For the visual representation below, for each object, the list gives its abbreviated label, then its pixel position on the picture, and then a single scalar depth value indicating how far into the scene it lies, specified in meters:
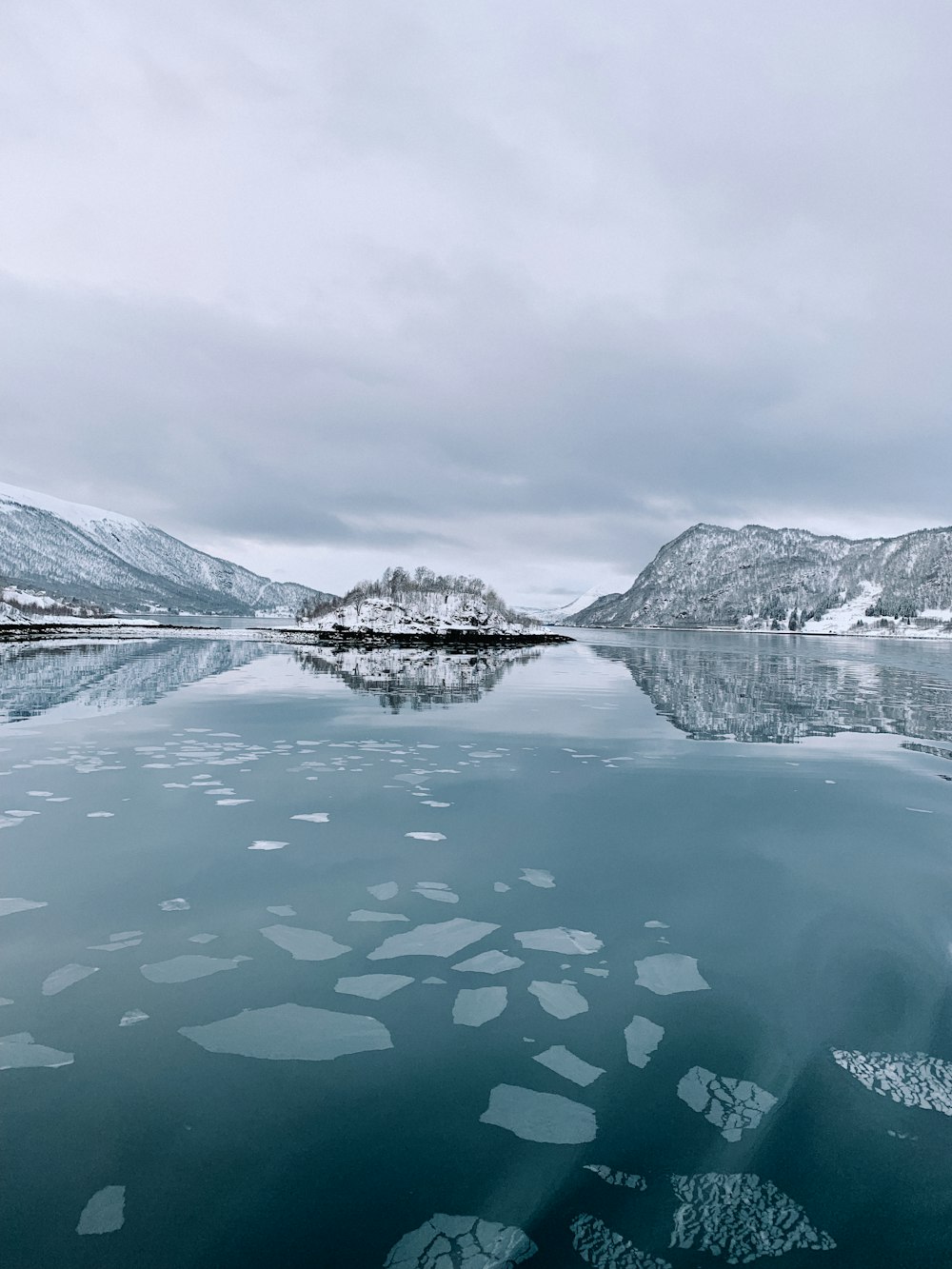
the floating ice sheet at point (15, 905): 8.40
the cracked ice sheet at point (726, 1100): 5.17
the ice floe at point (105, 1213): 4.14
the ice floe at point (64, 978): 6.75
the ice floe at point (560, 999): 6.67
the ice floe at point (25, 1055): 5.58
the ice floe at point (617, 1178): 4.55
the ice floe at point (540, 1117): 5.04
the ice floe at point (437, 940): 7.75
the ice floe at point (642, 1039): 5.96
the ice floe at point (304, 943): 7.62
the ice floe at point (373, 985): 6.87
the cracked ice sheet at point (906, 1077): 5.44
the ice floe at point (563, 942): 7.87
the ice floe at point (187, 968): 7.06
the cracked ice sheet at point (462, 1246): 4.01
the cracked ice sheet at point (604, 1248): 3.99
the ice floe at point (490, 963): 7.38
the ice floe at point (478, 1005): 6.49
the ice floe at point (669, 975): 7.11
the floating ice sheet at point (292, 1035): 5.91
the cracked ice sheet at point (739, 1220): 4.13
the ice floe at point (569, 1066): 5.68
